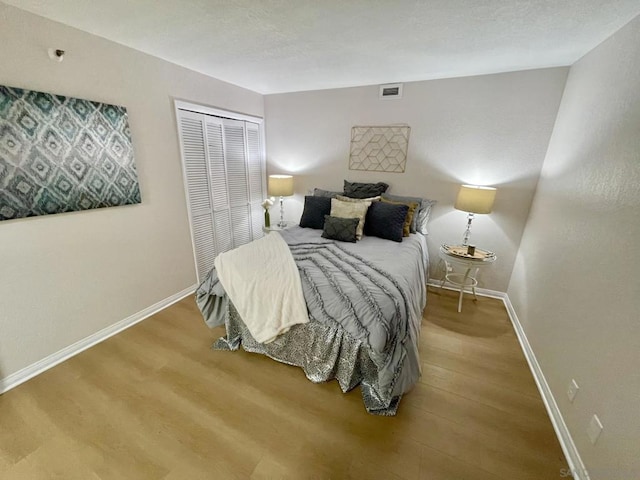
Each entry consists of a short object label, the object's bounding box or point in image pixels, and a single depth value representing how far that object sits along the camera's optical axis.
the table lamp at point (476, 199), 2.47
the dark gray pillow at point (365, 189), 3.10
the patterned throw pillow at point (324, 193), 3.28
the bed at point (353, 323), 1.49
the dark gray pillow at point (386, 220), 2.61
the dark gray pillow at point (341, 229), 2.53
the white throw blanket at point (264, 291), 1.69
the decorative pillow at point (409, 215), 2.78
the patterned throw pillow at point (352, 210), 2.71
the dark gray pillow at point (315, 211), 2.97
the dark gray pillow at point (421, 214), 2.94
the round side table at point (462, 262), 2.49
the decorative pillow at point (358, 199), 2.88
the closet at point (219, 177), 2.76
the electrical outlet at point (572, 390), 1.39
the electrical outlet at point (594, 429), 1.17
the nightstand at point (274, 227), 3.60
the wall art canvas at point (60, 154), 1.57
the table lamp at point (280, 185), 3.42
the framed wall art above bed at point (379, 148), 3.04
